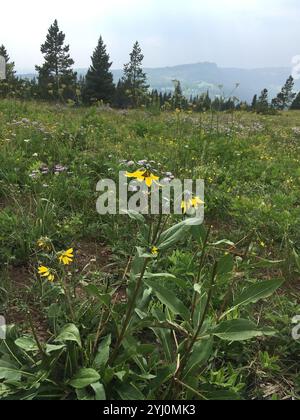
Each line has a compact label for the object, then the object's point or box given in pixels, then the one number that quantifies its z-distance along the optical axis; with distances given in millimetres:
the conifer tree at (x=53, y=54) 36906
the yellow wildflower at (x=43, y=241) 2010
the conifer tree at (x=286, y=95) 51544
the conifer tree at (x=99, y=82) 42566
